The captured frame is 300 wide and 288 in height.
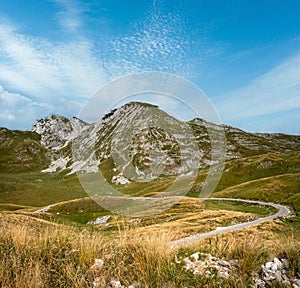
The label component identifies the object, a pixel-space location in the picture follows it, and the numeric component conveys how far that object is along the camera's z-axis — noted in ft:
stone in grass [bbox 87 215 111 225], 224.86
